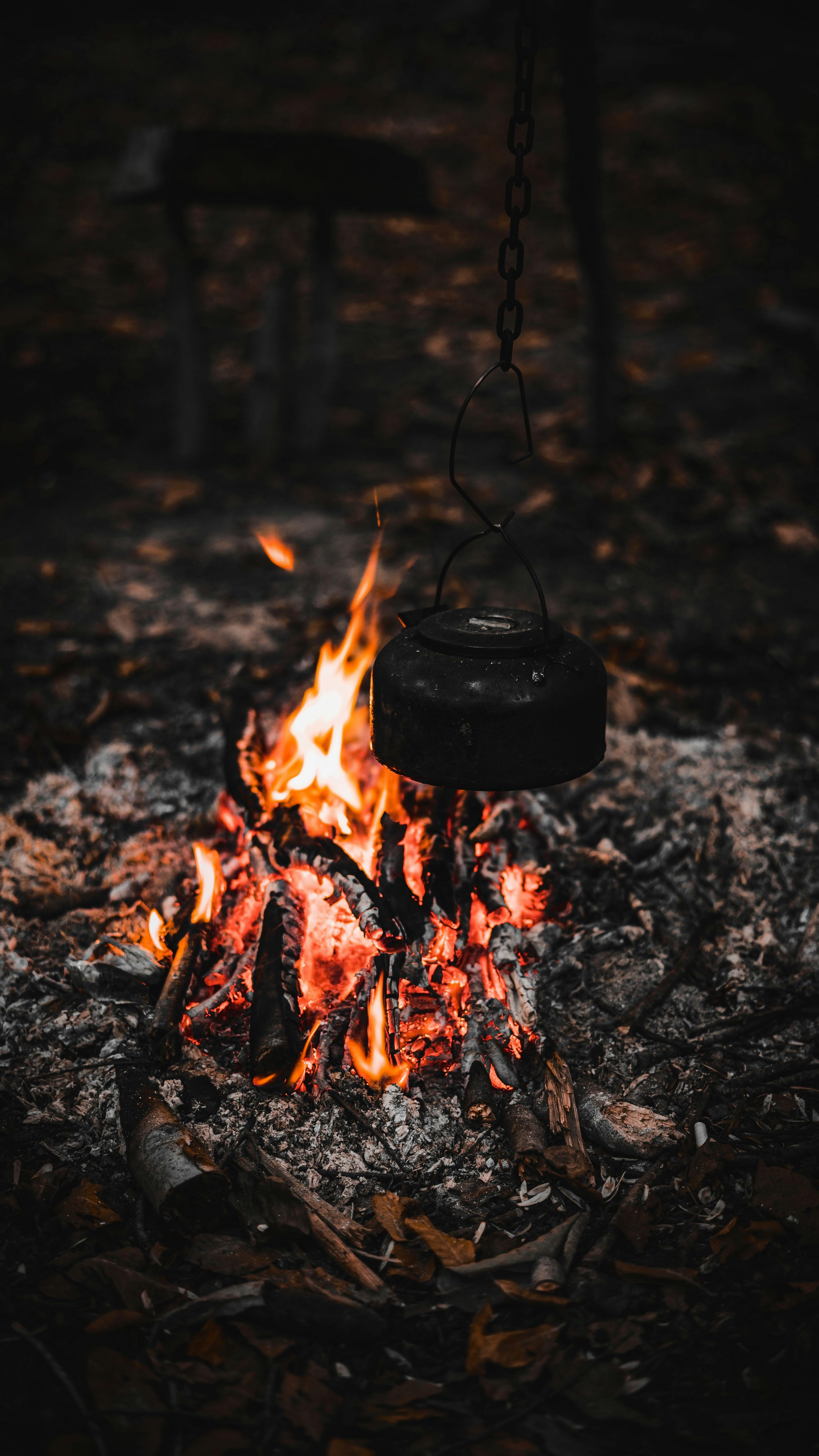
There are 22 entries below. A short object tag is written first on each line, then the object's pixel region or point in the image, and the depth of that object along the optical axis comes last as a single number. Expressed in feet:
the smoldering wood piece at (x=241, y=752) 11.27
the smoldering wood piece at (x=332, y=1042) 8.87
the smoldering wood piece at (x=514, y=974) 9.48
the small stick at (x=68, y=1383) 5.90
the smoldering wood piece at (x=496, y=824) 10.93
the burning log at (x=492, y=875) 10.25
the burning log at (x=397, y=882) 9.77
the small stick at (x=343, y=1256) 7.12
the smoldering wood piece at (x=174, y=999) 9.13
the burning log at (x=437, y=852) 10.04
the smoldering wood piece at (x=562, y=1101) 8.39
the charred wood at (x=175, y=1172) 7.47
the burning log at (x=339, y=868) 9.73
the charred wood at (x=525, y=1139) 8.07
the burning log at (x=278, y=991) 8.75
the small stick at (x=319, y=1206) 7.57
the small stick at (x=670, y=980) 9.67
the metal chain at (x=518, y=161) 6.86
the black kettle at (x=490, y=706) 7.62
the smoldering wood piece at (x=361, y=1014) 9.07
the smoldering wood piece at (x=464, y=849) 10.00
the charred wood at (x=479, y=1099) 8.55
